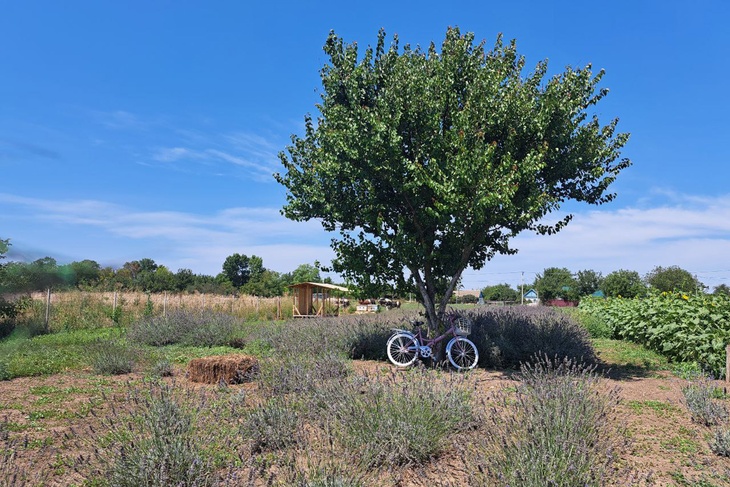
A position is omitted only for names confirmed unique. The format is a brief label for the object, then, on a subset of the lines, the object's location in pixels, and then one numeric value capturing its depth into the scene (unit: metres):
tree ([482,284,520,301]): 101.18
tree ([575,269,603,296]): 83.19
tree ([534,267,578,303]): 82.88
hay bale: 8.43
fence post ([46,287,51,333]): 18.30
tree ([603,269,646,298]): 65.75
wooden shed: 30.06
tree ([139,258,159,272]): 57.09
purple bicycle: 10.23
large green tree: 9.24
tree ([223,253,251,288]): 89.25
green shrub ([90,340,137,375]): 9.62
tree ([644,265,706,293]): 58.75
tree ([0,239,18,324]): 15.82
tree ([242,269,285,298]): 59.97
